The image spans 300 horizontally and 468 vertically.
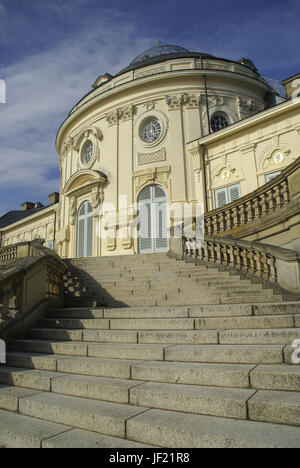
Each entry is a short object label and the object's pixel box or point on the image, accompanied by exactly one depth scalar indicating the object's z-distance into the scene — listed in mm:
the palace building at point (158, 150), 15609
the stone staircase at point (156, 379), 2582
